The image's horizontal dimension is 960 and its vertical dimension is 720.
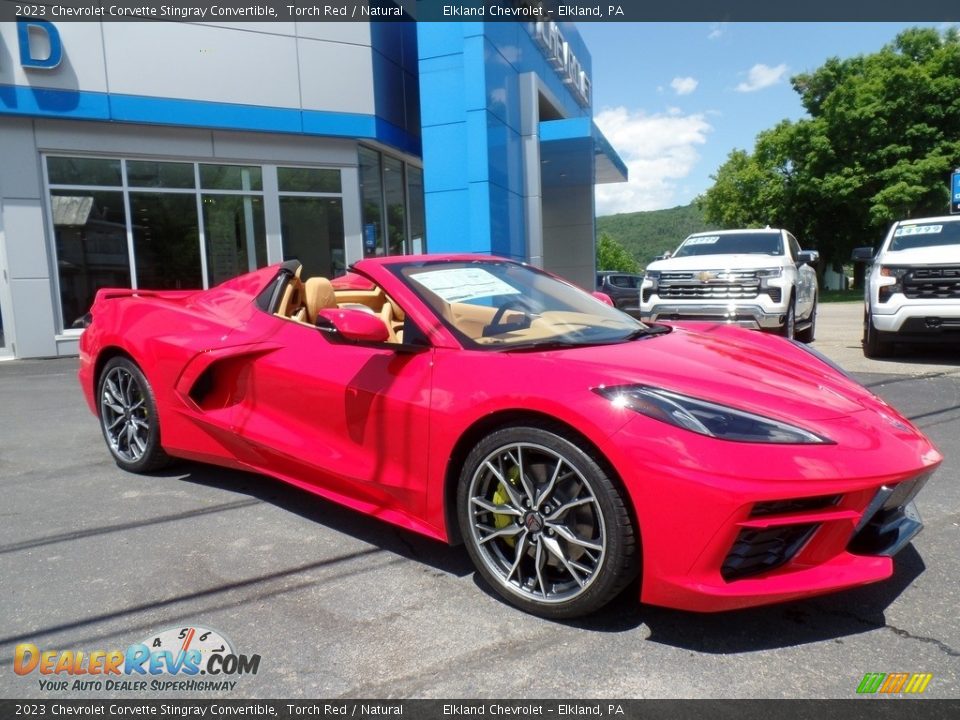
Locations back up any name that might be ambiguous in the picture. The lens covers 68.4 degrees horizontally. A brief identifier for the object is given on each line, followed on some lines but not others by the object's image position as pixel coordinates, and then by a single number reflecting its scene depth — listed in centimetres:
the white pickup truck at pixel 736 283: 869
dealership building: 1152
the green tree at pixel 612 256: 11569
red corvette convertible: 213
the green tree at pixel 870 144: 3127
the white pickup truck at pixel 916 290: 765
